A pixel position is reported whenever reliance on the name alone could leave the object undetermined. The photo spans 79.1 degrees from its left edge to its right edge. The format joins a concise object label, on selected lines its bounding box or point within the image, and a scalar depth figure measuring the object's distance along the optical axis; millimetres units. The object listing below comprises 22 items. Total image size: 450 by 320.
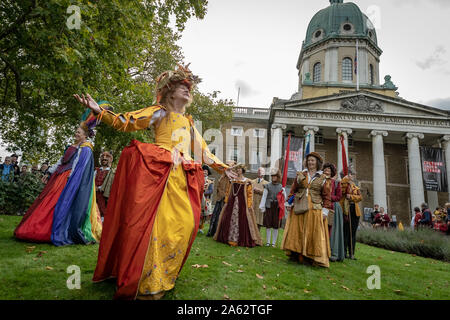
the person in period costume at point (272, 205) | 9117
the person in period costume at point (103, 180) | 7411
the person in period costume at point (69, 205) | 5395
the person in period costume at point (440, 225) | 12453
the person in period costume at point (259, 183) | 9377
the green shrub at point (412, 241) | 10383
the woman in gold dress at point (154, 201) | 2816
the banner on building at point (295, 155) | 26345
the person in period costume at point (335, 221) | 7162
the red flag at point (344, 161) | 5800
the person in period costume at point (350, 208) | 7926
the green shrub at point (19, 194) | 9742
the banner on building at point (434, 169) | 26828
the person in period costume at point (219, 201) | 9558
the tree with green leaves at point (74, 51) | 6180
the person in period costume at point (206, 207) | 10473
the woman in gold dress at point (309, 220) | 5902
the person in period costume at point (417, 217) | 15870
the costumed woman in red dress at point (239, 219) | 8195
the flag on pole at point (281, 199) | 9289
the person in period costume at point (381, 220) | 17516
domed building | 30297
